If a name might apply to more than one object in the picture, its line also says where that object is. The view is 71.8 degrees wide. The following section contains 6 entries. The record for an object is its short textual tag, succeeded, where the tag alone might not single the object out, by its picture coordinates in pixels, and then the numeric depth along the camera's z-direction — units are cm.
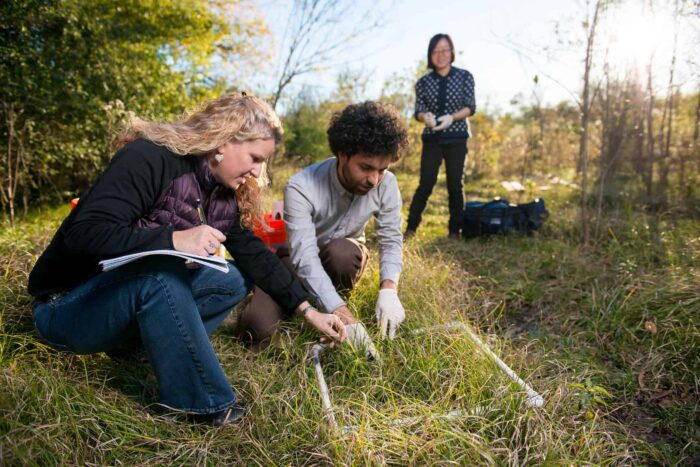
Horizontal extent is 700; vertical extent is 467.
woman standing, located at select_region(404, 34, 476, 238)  401
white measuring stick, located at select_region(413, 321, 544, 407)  158
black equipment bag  415
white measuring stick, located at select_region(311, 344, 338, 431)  149
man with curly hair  207
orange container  283
